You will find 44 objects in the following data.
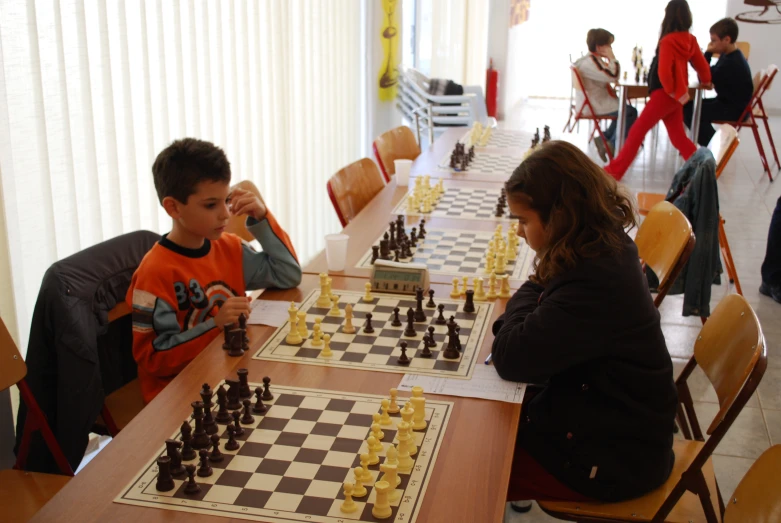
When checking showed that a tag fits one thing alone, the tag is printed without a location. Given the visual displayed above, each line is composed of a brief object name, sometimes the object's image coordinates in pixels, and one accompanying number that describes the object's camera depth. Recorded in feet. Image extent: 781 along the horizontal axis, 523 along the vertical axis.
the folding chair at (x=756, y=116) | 22.84
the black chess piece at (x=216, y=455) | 4.67
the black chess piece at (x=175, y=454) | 4.46
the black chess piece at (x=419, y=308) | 6.78
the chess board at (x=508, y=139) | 15.14
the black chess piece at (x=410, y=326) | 6.49
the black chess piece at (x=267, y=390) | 5.38
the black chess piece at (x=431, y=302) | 7.10
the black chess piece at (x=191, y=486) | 4.34
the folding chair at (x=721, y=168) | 11.96
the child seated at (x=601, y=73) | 23.61
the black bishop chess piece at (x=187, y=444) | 4.69
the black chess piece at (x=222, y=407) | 5.11
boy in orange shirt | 6.62
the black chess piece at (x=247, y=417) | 5.12
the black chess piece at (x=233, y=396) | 5.27
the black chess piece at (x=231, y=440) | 4.80
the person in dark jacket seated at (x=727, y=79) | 23.24
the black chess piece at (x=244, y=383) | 5.41
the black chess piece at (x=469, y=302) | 7.06
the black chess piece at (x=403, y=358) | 5.97
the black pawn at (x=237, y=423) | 4.93
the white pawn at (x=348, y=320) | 6.57
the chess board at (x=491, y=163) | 12.94
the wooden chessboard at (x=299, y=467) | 4.24
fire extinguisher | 32.76
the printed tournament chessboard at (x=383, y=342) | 5.97
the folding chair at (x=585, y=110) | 23.83
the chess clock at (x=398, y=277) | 7.43
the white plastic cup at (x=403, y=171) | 11.78
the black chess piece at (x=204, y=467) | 4.53
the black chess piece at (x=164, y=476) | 4.38
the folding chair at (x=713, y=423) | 5.10
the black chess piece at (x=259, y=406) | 5.24
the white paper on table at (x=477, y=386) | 5.48
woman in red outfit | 19.22
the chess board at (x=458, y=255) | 8.24
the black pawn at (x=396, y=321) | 6.72
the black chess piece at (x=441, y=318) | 6.73
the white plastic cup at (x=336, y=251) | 7.97
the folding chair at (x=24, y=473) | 5.88
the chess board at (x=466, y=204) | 10.32
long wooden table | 4.21
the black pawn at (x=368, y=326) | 6.55
